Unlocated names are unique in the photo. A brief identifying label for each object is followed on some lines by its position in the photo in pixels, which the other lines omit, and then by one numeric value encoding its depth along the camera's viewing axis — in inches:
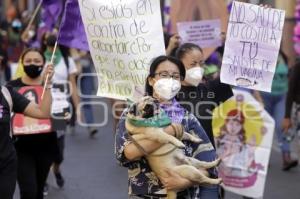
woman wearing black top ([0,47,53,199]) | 252.0
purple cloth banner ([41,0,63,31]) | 405.5
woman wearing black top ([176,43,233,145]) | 274.6
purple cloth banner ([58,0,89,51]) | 316.9
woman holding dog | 207.0
